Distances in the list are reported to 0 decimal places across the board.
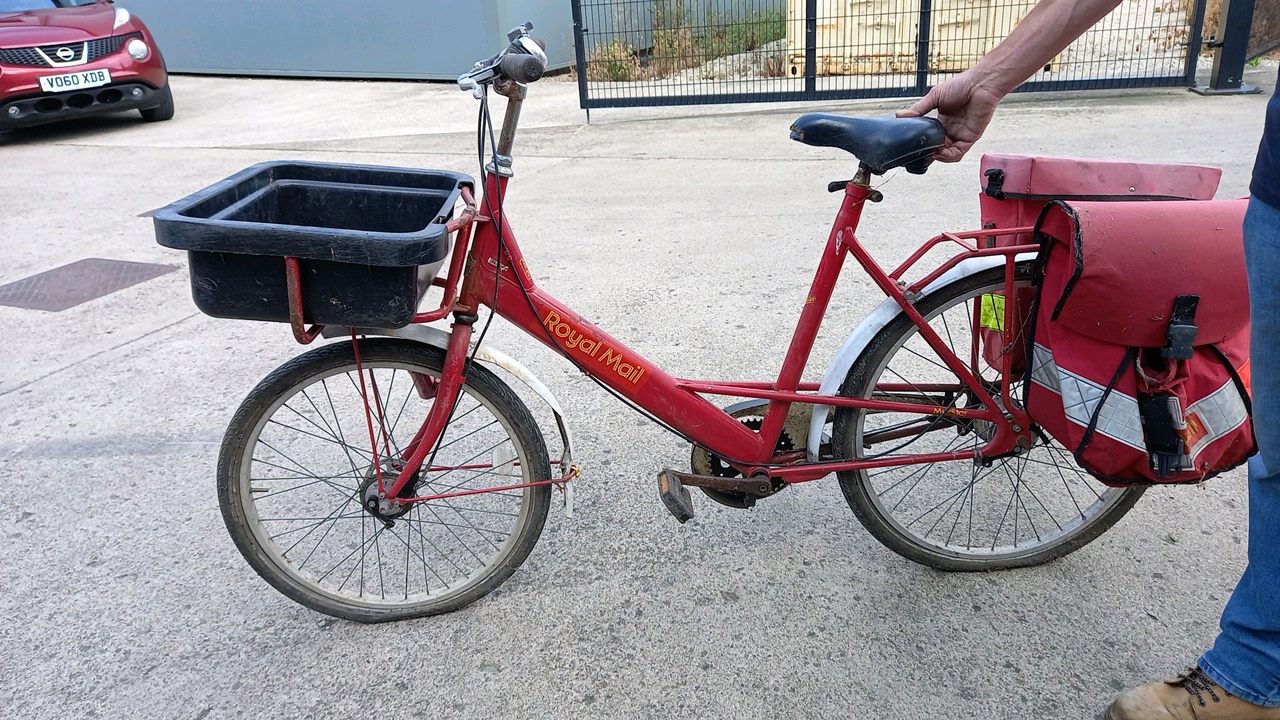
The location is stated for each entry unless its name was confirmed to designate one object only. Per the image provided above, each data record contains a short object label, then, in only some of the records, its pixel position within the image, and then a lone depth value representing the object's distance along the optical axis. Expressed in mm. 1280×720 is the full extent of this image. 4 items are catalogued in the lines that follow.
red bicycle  2268
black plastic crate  1946
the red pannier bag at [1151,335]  1992
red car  8578
